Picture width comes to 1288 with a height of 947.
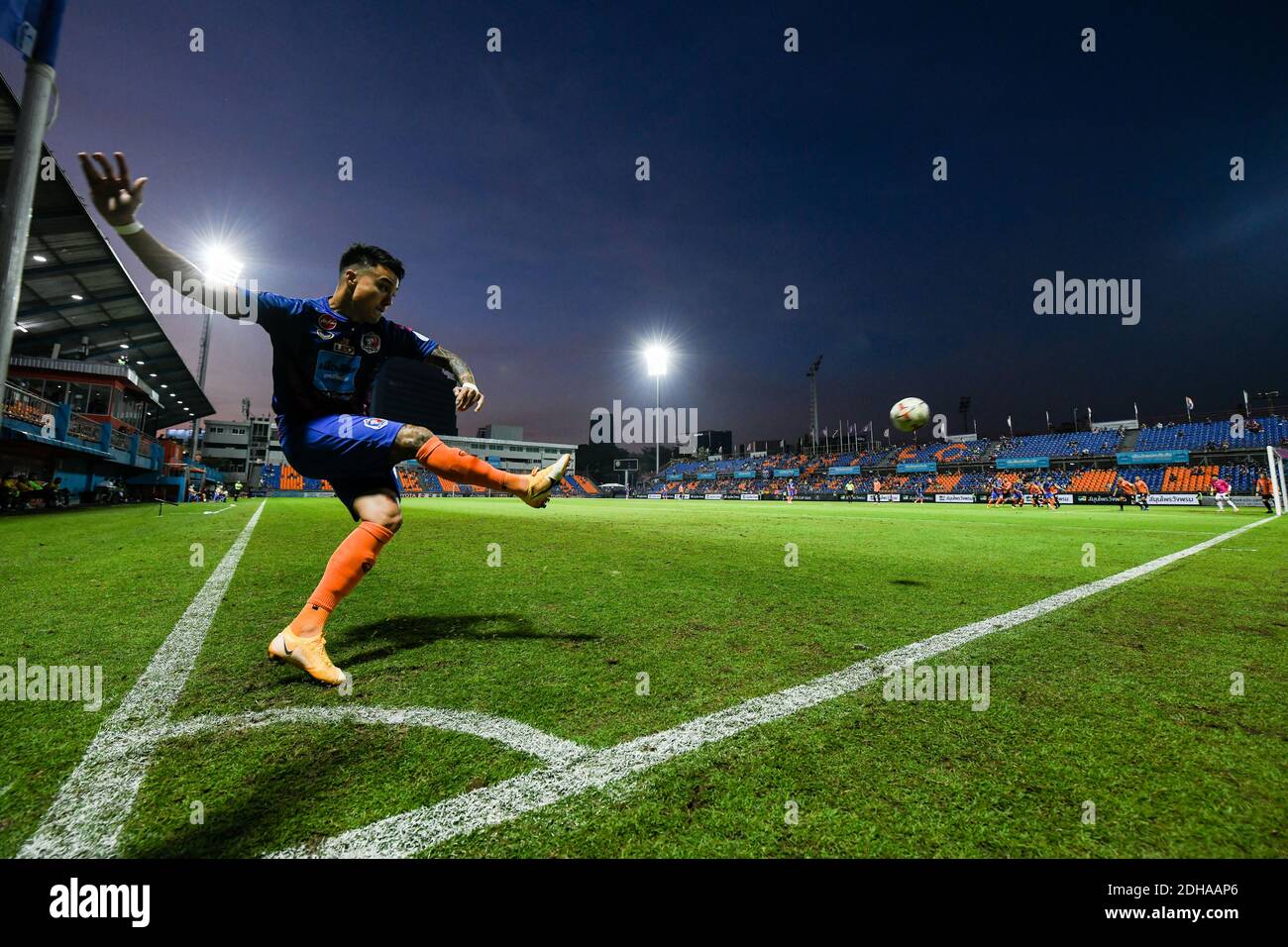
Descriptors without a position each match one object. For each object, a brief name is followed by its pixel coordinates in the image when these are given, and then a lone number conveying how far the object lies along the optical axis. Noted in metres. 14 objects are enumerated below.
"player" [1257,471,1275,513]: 19.82
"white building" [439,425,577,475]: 95.88
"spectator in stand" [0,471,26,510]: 15.68
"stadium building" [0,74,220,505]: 15.79
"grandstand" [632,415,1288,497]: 37.34
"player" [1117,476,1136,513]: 30.66
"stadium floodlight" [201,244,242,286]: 29.80
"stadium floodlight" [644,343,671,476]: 51.81
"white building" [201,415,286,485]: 73.75
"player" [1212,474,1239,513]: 22.04
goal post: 19.62
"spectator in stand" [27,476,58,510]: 17.86
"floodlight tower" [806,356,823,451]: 58.00
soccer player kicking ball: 2.74
